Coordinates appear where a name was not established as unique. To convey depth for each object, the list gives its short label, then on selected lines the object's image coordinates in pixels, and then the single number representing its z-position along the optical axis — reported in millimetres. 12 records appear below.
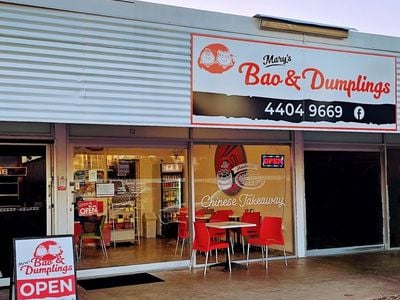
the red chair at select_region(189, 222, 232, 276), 8562
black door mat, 7758
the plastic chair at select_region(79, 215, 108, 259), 8633
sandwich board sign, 5973
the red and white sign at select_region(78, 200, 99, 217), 8527
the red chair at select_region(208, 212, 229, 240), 9320
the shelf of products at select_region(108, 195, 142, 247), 8930
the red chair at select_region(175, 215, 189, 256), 9242
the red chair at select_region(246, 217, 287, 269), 9227
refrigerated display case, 9141
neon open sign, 9977
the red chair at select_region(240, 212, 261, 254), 9703
